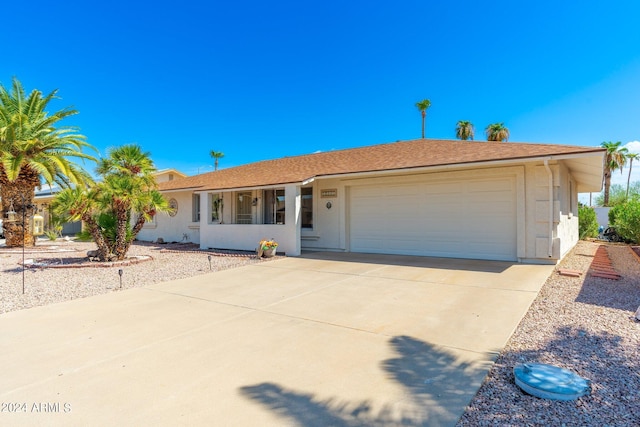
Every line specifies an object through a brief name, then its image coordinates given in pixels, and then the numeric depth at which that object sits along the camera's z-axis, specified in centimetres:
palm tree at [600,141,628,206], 3828
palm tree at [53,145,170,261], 980
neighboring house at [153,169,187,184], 2504
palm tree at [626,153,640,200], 4173
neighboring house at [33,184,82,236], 2694
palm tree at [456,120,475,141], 3809
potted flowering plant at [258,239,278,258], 1161
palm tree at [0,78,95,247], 1360
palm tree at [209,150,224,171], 5312
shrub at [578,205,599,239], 1998
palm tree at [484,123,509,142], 3619
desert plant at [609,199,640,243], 1711
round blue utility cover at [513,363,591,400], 269
